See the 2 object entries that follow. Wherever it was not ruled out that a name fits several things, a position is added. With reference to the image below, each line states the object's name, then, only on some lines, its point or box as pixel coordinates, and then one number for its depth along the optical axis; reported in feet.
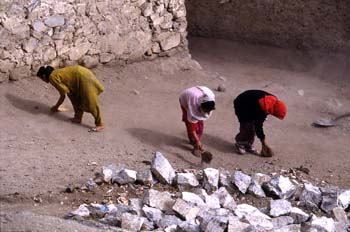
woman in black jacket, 45.39
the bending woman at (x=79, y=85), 47.03
